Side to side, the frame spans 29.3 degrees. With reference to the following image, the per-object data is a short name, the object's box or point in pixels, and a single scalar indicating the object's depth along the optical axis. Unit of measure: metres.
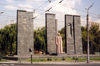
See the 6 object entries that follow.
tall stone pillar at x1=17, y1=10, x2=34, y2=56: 42.23
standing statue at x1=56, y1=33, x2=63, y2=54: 44.59
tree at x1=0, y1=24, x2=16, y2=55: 66.77
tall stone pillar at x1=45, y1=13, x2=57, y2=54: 44.91
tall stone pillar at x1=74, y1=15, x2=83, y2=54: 47.38
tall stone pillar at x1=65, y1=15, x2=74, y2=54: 46.69
